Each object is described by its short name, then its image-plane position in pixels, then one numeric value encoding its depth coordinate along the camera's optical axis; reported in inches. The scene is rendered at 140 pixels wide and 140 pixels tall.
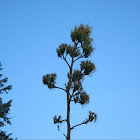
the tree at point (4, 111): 1240.9
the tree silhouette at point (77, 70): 926.9
